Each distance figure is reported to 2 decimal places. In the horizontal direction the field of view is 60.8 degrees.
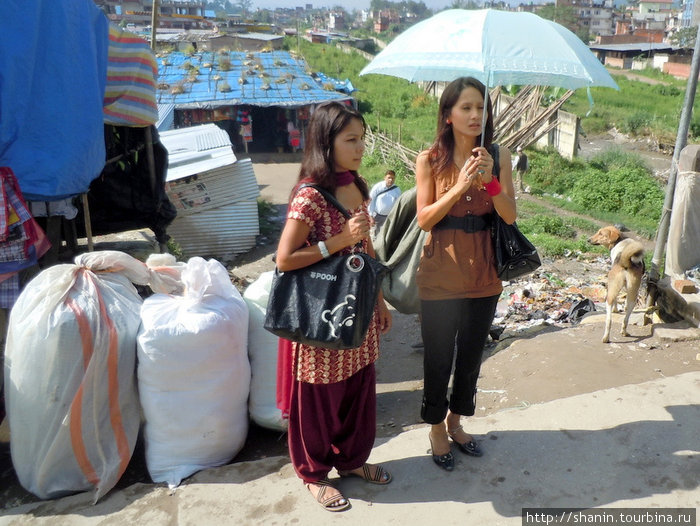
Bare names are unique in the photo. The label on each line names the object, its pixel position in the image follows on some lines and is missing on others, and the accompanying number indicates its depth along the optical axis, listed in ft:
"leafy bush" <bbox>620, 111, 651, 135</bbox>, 68.31
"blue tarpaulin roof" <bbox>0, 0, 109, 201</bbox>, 11.42
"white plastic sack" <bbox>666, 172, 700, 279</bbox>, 13.66
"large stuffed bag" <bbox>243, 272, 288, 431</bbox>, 10.10
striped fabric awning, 14.89
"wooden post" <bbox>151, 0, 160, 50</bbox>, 32.19
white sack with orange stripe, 8.51
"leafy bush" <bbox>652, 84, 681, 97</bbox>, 90.27
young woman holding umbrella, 7.57
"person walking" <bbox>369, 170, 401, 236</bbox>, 25.12
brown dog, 13.85
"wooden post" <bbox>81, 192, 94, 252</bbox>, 13.70
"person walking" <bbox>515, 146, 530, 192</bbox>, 42.47
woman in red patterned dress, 6.84
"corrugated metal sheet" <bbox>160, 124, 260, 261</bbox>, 28.96
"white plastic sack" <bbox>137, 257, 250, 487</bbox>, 8.81
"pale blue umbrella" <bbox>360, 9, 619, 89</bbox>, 8.03
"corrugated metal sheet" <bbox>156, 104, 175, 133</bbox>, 50.38
